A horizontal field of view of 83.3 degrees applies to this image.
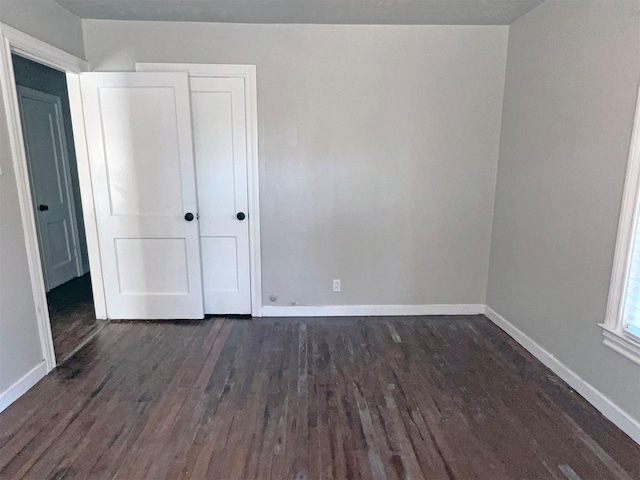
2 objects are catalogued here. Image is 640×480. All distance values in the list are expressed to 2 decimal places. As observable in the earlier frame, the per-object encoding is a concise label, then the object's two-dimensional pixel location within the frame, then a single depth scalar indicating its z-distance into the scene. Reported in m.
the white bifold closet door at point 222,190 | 3.08
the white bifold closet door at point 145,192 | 2.95
